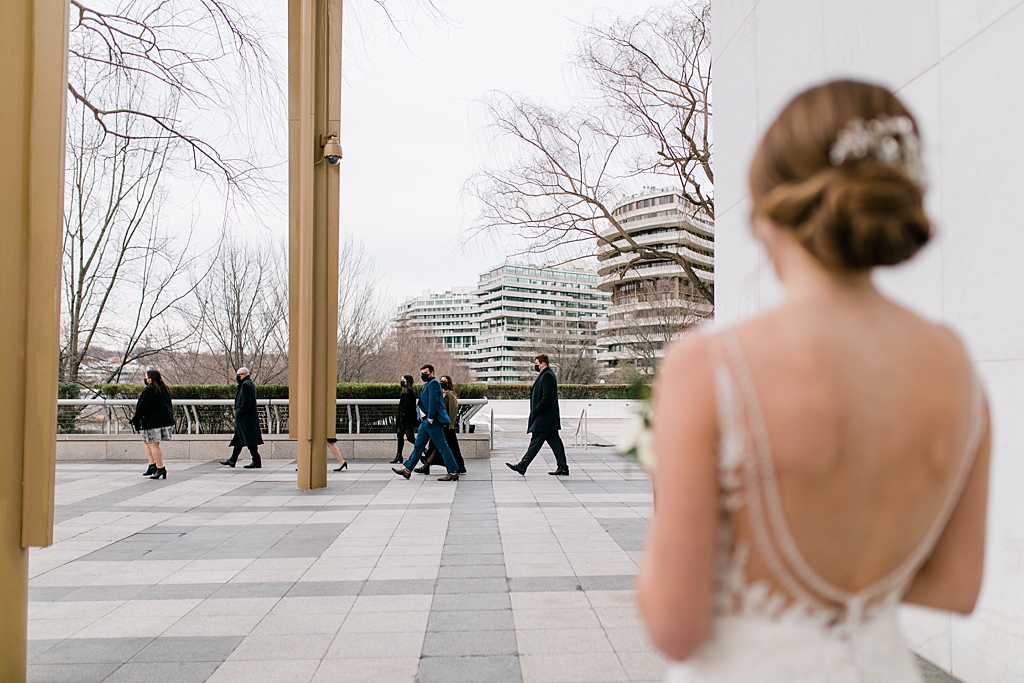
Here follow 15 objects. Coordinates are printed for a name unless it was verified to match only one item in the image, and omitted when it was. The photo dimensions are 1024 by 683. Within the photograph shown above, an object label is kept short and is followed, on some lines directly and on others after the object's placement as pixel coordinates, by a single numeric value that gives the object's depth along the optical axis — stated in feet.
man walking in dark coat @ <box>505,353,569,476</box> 39.93
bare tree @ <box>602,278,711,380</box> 109.40
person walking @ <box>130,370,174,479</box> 39.45
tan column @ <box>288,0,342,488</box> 34.55
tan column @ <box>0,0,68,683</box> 11.14
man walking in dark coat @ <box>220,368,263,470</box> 43.29
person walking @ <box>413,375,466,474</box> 40.73
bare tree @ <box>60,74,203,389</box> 56.34
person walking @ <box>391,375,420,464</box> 46.06
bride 3.37
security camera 35.01
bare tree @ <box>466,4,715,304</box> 45.32
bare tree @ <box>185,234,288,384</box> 84.94
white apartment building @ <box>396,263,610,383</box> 194.59
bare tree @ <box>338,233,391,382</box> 94.43
